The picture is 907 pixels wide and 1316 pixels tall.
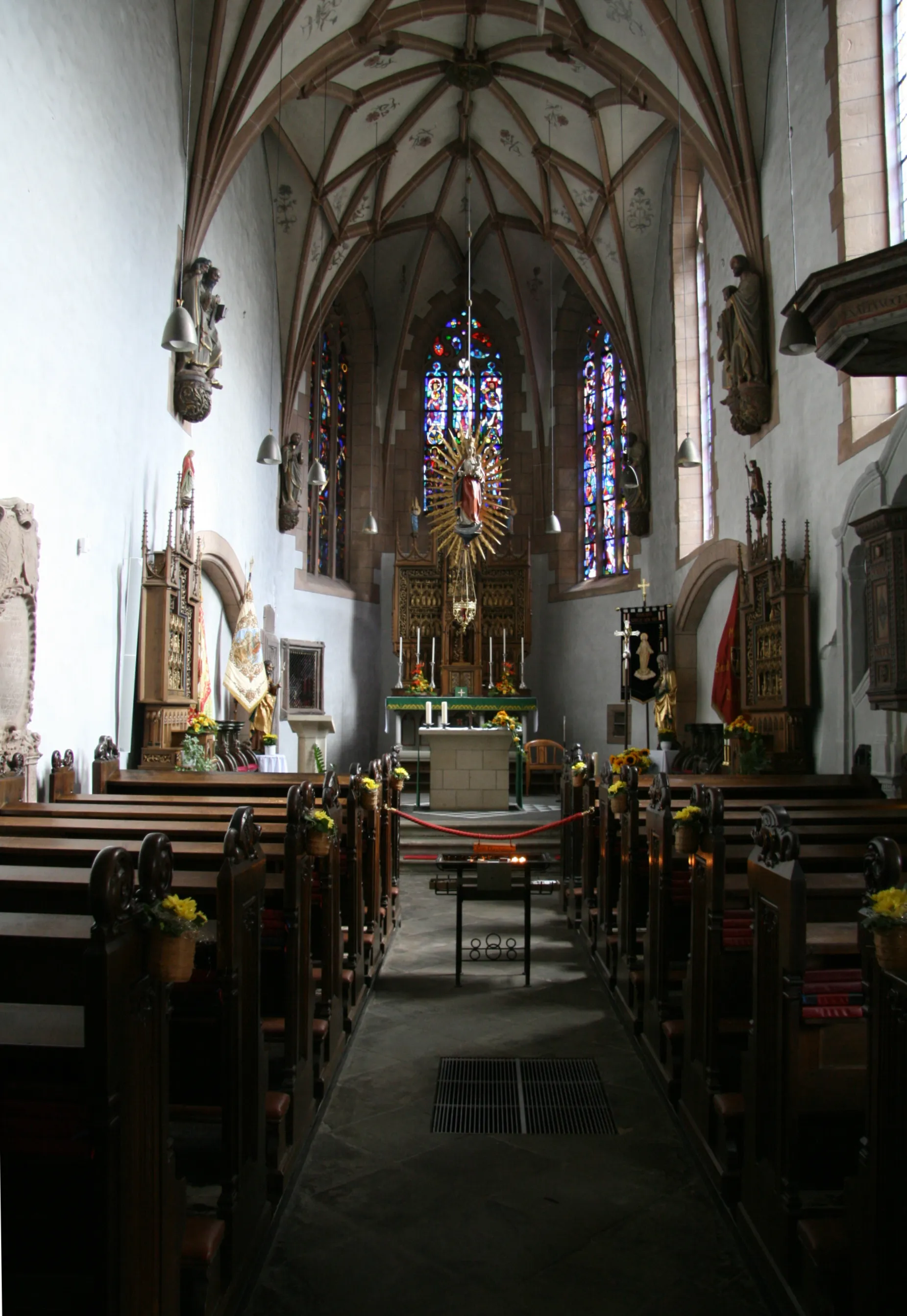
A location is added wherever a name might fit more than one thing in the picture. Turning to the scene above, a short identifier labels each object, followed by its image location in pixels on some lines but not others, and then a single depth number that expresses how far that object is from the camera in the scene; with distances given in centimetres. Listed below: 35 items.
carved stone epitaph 619
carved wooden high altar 1758
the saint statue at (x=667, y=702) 1305
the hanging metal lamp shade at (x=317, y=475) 1254
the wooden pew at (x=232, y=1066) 296
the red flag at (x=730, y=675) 1101
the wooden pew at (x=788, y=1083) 289
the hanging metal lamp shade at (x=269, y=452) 1110
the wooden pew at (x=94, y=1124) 201
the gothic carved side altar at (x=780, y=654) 875
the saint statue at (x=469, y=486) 1598
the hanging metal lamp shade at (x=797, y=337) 505
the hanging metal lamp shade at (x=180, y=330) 758
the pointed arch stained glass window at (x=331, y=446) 1703
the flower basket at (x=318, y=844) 418
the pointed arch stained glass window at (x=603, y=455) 1664
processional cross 1357
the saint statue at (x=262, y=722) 1196
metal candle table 621
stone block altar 1224
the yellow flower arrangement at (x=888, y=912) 232
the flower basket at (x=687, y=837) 407
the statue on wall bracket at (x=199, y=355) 980
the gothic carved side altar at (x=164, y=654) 872
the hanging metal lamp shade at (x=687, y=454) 1037
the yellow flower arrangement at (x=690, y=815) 407
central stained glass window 1873
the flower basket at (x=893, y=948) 232
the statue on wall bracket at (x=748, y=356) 1005
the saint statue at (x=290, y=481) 1502
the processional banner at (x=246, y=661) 1141
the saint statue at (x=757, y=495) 964
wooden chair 1551
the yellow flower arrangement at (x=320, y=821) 412
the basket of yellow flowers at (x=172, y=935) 218
